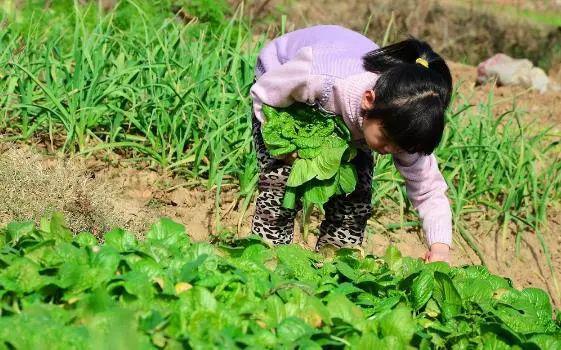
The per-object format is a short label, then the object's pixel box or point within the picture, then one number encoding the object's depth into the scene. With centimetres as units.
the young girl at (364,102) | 534
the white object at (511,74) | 1352
